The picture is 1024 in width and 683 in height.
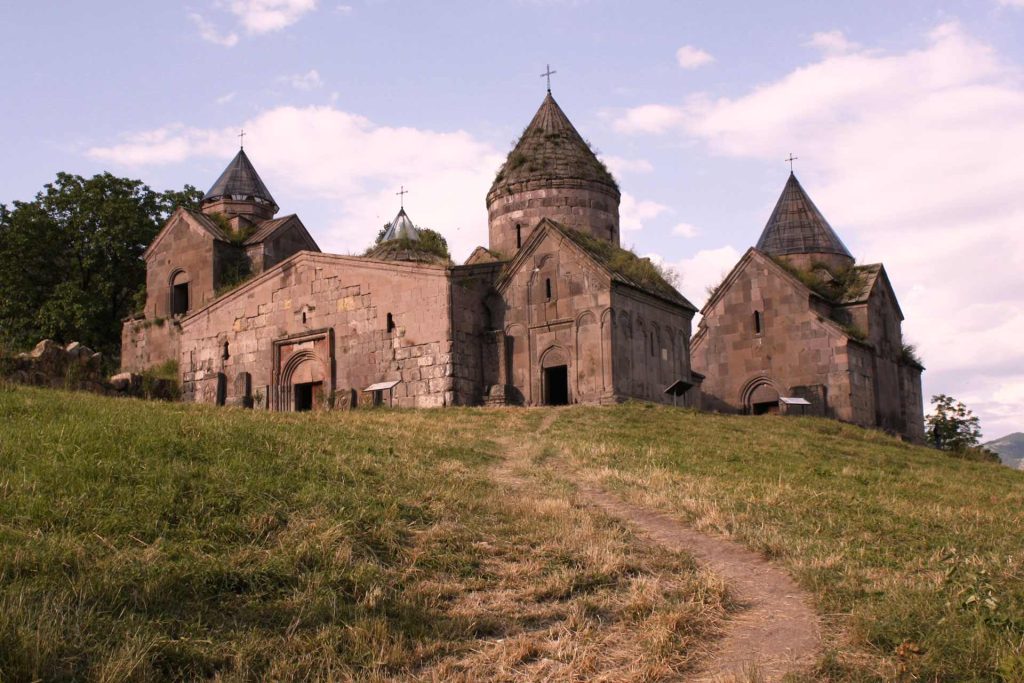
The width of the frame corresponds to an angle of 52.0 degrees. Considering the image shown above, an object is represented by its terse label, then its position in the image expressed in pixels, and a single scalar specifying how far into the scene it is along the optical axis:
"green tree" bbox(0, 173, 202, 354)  31.89
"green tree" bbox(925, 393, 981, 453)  30.65
